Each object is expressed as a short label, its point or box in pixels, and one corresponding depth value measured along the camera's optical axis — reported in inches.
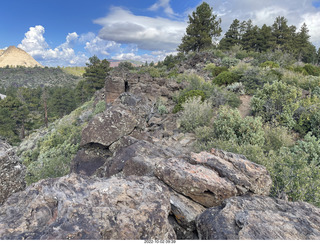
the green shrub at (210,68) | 889.2
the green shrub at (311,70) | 721.0
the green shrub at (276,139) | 315.3
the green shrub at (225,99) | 500.2
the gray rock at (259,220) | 107.0
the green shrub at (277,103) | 391.6
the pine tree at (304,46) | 1669.4
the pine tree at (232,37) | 1510.1
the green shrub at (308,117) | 362.9
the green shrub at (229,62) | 939.0
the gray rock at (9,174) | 147.9
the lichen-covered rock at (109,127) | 271.0
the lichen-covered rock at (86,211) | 94.4
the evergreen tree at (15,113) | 1210.6
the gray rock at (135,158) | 194.5
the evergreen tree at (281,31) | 1485.0
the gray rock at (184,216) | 136.2
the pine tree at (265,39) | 1439.5
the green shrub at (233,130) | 314.3
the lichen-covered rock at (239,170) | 161.9
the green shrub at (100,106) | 696.4
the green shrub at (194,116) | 414.6
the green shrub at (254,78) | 560.4
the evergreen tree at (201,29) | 1359.5
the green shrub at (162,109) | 553.6
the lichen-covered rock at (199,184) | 153.4
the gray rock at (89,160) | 255.6
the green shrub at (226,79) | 644.1
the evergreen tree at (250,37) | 1439.5
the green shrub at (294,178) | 178.2
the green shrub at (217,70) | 814.1
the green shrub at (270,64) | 738.9
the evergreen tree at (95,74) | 1422.2
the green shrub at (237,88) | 578.3
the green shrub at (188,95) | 519.2
